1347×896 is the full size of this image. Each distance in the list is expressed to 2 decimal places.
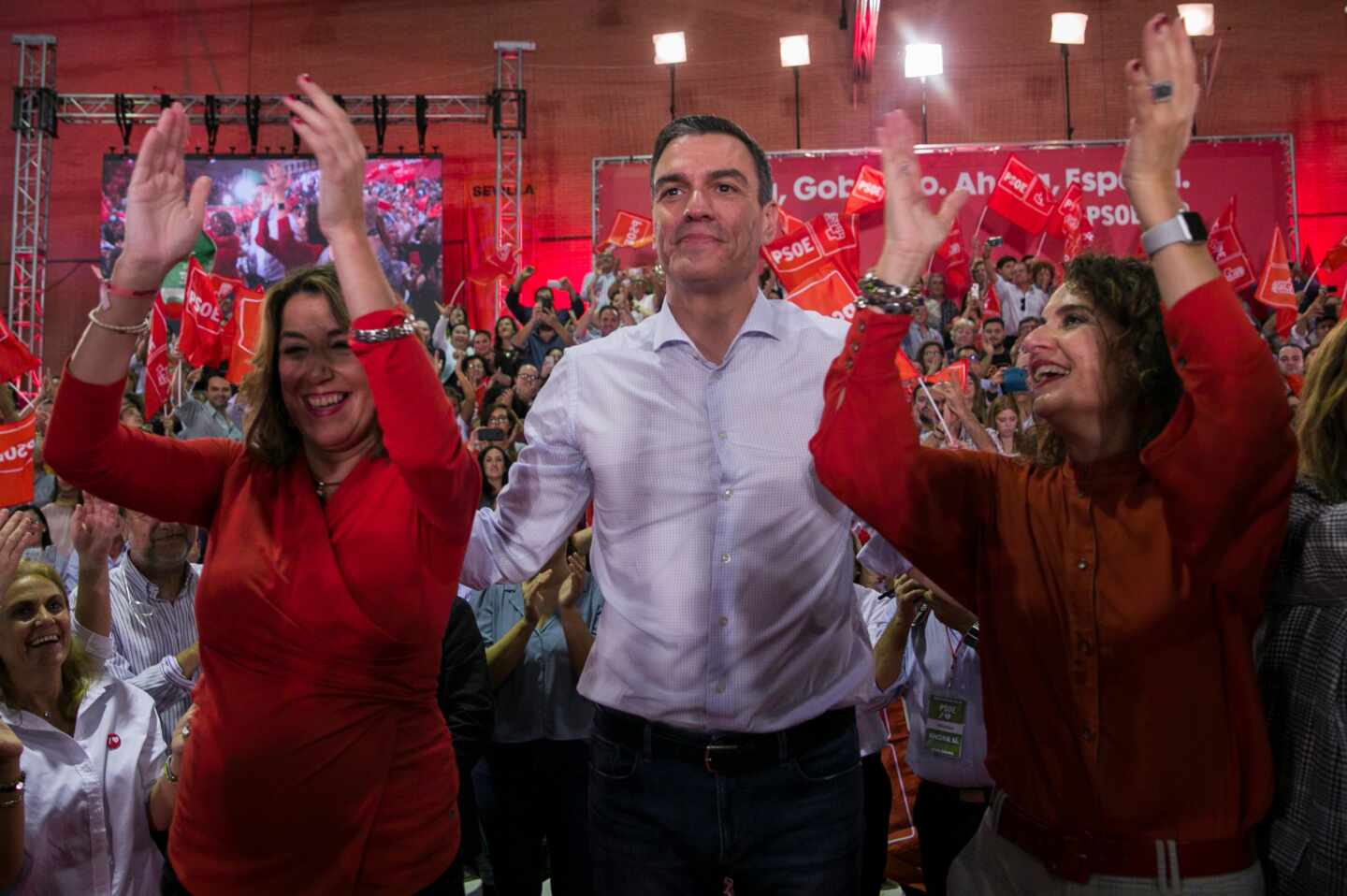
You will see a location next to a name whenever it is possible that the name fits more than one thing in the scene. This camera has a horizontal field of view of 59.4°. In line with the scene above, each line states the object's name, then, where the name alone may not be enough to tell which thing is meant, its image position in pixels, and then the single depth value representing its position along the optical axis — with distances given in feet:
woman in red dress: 5.63
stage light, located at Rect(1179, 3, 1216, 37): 38.86
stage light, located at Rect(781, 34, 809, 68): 42.45
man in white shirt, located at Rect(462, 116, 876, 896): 6.05
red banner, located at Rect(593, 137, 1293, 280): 37.96
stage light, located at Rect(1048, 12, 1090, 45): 41.19
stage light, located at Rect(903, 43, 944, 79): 41.09
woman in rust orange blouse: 4.88
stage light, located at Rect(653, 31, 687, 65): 42.47
